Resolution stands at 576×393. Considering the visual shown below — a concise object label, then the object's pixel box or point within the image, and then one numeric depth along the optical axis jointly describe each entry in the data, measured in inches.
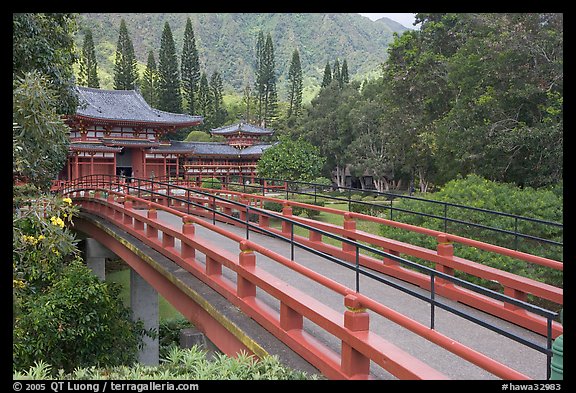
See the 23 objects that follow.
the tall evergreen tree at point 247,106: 3423.2
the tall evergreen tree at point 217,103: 2610.7
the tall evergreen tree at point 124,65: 2172.7
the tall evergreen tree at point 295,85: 2645.2
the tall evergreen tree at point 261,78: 2667.3
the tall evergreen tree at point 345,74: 2529.5
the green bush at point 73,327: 318.0
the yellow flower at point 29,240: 263.2
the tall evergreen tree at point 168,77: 2178.9
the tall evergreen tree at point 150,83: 2528.5
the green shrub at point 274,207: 1076.6
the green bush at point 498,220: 401.4
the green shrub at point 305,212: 1092.5
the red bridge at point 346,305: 166.2
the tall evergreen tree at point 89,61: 2209.6
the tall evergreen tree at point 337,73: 2534.9
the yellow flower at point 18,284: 265.0
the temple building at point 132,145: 1268.5
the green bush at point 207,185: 1268.5
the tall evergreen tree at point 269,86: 2586.1
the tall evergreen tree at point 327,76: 2462.1
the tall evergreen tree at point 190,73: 2380.5
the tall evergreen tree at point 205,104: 2507.4
